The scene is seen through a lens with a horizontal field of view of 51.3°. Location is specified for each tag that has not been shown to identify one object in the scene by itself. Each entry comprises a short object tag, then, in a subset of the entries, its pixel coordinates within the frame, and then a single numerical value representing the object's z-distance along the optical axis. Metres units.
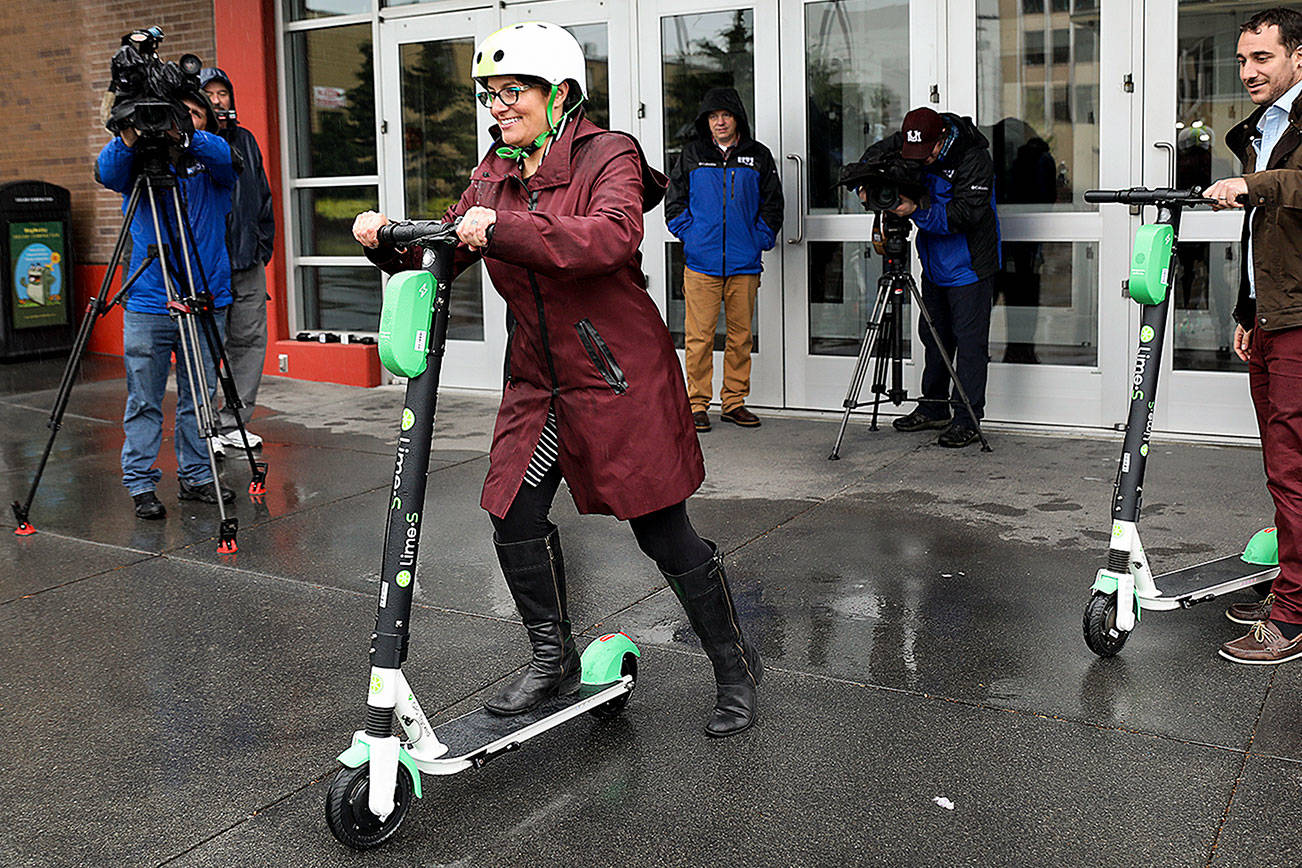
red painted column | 10.38
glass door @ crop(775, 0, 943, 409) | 8.22
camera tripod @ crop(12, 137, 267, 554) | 5.88
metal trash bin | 11.37
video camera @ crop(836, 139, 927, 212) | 7.30
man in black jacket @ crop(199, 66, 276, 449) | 7.75
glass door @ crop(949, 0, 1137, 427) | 7.61
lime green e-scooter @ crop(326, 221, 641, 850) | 3.11
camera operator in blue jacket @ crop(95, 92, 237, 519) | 6.15
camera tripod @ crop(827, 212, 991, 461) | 7.51
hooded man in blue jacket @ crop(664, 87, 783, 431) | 8.18
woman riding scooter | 3.37
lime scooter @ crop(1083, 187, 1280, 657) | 4.21
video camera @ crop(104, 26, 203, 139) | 5.70
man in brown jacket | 4.17
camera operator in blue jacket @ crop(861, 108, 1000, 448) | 7.41
